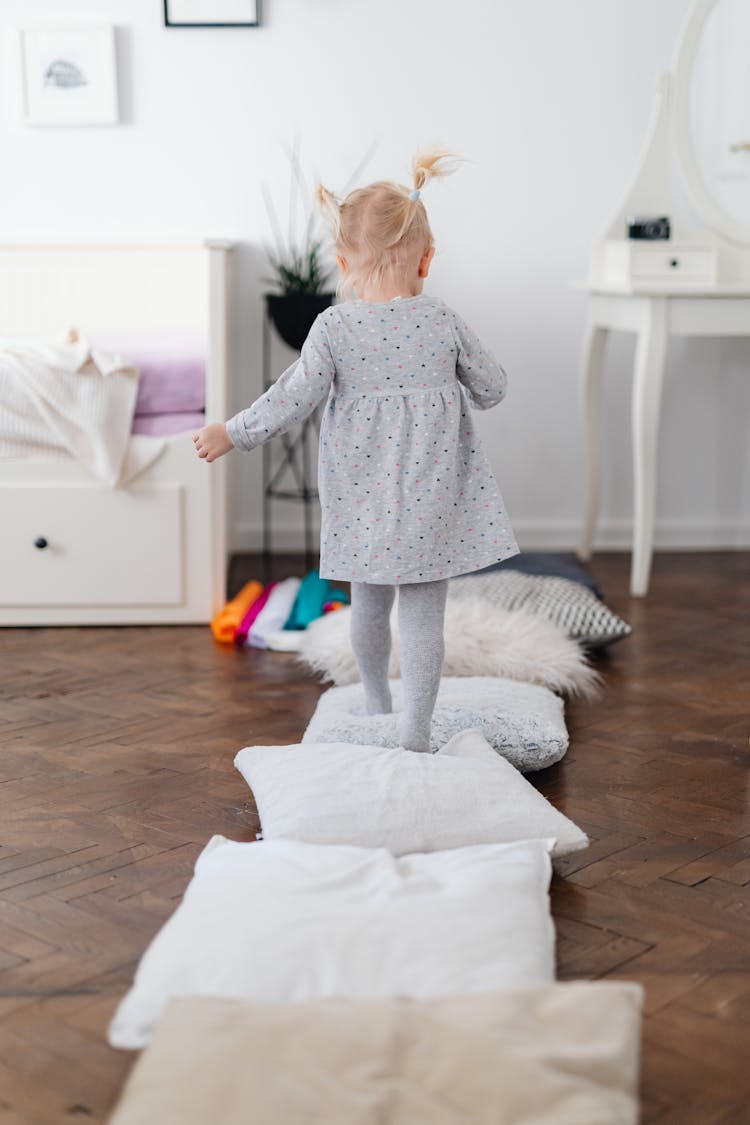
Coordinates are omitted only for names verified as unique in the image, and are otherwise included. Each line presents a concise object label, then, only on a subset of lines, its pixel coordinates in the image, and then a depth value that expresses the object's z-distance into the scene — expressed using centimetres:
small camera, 282
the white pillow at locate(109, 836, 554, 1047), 107
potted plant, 280
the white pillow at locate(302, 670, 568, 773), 172
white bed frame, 247
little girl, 163
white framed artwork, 296
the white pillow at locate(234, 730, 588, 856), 140
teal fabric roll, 248
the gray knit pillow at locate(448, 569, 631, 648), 230
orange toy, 244
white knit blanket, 241
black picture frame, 296
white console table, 264
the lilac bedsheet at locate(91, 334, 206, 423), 250
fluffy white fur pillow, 208
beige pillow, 89
